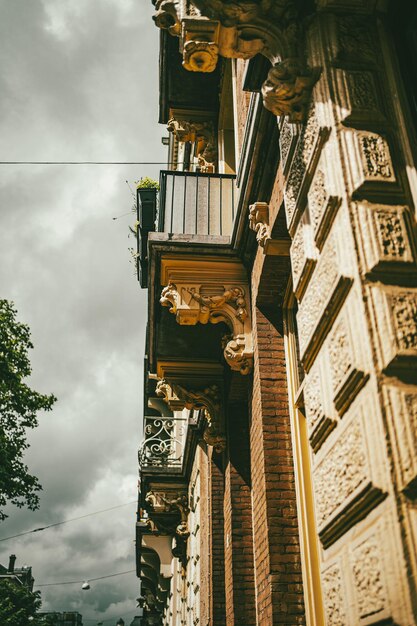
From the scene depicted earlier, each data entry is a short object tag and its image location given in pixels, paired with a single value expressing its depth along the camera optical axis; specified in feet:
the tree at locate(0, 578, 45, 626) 69.34
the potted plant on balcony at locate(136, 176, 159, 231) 34.09
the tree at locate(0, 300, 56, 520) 63.77
